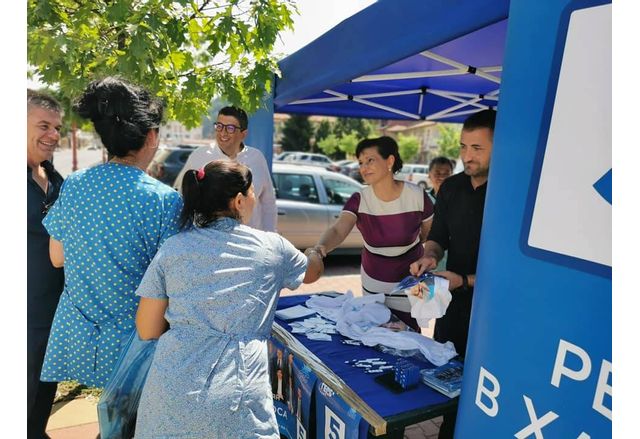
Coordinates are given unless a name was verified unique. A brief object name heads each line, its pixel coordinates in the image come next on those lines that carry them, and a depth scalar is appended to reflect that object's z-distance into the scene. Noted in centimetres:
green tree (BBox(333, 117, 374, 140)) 3938
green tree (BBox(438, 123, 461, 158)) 3244
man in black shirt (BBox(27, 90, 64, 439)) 189
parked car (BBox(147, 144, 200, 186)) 940
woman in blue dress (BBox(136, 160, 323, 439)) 134
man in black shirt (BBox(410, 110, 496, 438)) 196
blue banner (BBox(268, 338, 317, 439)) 188
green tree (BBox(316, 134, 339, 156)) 3706
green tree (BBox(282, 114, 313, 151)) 3766
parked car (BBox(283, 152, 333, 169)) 2705
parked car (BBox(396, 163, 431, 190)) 2197
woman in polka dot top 150
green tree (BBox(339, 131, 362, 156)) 3631
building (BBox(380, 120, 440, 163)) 4109
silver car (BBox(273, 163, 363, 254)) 656
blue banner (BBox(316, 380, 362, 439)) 154
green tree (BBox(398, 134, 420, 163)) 3592
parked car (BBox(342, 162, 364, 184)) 2104
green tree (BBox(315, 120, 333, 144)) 3916
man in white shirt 310
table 144
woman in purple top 250
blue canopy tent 93
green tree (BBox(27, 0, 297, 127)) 207
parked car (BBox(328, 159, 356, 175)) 2333
